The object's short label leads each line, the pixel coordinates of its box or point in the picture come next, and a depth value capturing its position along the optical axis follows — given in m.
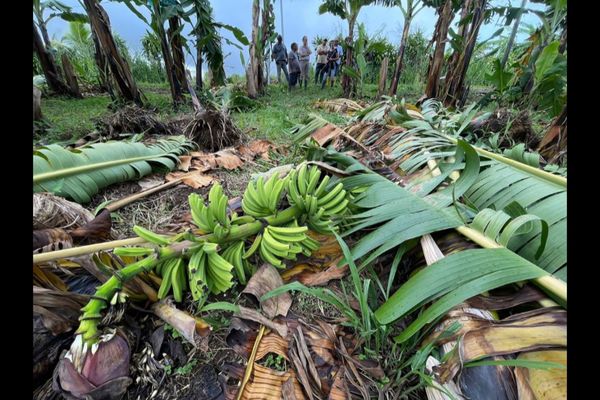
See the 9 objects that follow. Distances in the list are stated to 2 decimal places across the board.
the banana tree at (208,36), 3.43
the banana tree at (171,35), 2.95
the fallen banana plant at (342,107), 3.09
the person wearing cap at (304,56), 6.62
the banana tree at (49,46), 3.27
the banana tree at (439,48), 3.09
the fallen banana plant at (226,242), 0.54
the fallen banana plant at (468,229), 0.43
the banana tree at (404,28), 3.94
